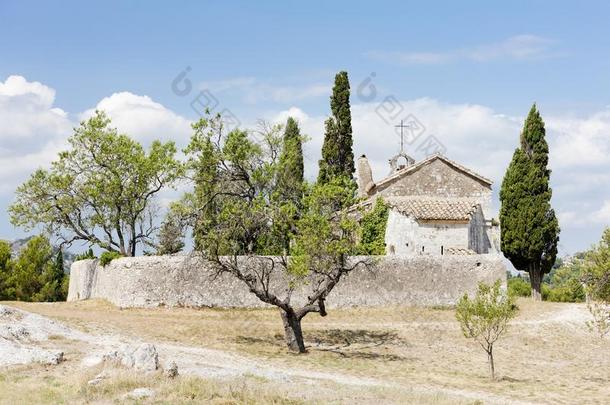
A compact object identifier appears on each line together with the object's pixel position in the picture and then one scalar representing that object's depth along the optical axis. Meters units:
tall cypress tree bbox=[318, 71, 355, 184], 51.34
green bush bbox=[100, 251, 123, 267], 42.81
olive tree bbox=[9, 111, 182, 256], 46.38
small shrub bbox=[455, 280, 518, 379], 28.91
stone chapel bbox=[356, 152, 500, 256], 44.88
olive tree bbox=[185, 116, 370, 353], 31.75
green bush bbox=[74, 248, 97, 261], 54.62
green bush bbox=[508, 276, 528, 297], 61.97
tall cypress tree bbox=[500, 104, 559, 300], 45.38
